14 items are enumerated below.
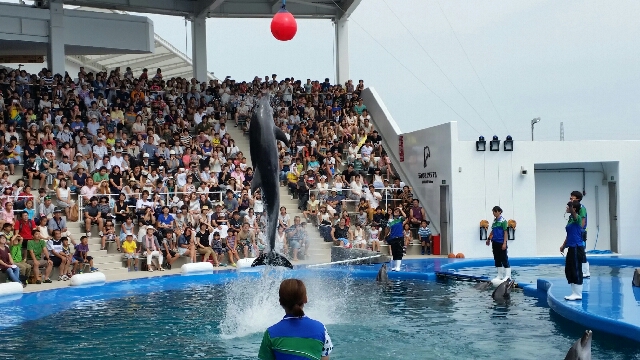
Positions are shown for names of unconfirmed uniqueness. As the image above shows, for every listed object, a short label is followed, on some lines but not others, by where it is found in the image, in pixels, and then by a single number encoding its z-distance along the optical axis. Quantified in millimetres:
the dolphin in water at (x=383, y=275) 13000
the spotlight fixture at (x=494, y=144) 17016
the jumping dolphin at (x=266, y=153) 7191
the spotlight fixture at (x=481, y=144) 17000
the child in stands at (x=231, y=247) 15328
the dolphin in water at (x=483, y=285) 11639
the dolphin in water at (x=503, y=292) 10578
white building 17062
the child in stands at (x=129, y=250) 14328
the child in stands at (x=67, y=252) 13188
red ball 12539
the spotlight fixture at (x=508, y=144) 17047
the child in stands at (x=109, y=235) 14414
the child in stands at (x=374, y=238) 16719
